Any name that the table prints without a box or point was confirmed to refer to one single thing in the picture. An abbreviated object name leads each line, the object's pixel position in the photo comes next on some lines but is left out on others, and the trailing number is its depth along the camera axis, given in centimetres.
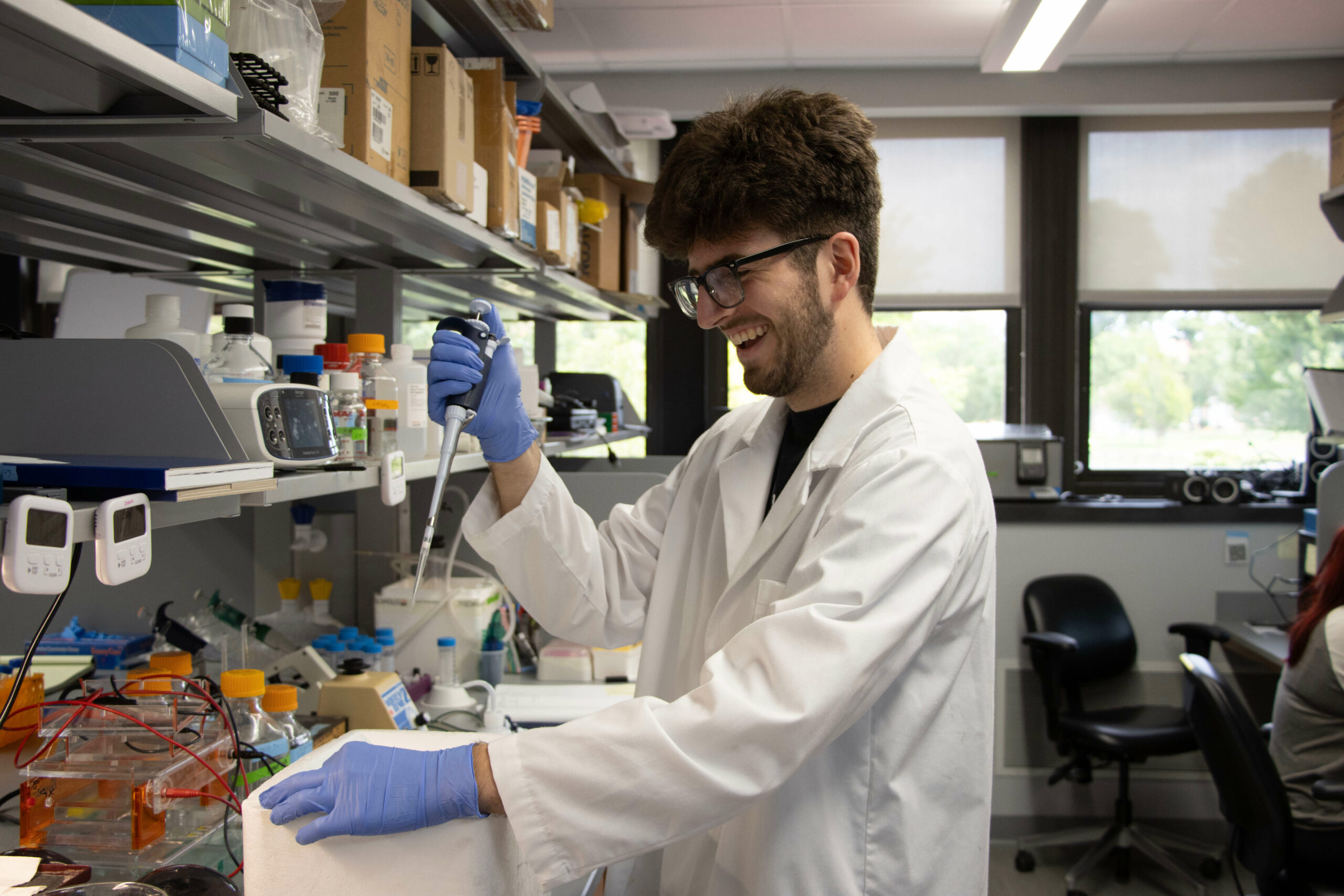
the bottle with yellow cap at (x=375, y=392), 133
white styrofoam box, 81
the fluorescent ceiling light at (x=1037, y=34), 272
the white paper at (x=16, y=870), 80
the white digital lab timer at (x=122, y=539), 74
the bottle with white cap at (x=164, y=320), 117
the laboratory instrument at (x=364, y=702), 142
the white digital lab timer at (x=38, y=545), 67
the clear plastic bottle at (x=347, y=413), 123
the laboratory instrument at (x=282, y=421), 94
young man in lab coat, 86
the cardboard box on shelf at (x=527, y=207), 176
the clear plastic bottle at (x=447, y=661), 173
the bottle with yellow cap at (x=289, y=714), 122
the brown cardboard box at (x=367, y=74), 114
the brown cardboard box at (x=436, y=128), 131
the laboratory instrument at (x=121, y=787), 102
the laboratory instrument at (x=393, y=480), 120
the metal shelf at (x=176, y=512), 74
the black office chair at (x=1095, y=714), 284
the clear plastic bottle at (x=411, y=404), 144
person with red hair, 200
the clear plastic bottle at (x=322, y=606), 188
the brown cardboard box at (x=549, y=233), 190
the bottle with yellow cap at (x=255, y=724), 114
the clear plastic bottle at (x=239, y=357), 115
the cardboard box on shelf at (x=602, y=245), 256
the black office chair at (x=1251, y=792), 194
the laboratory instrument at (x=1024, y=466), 345
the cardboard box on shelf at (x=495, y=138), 162
